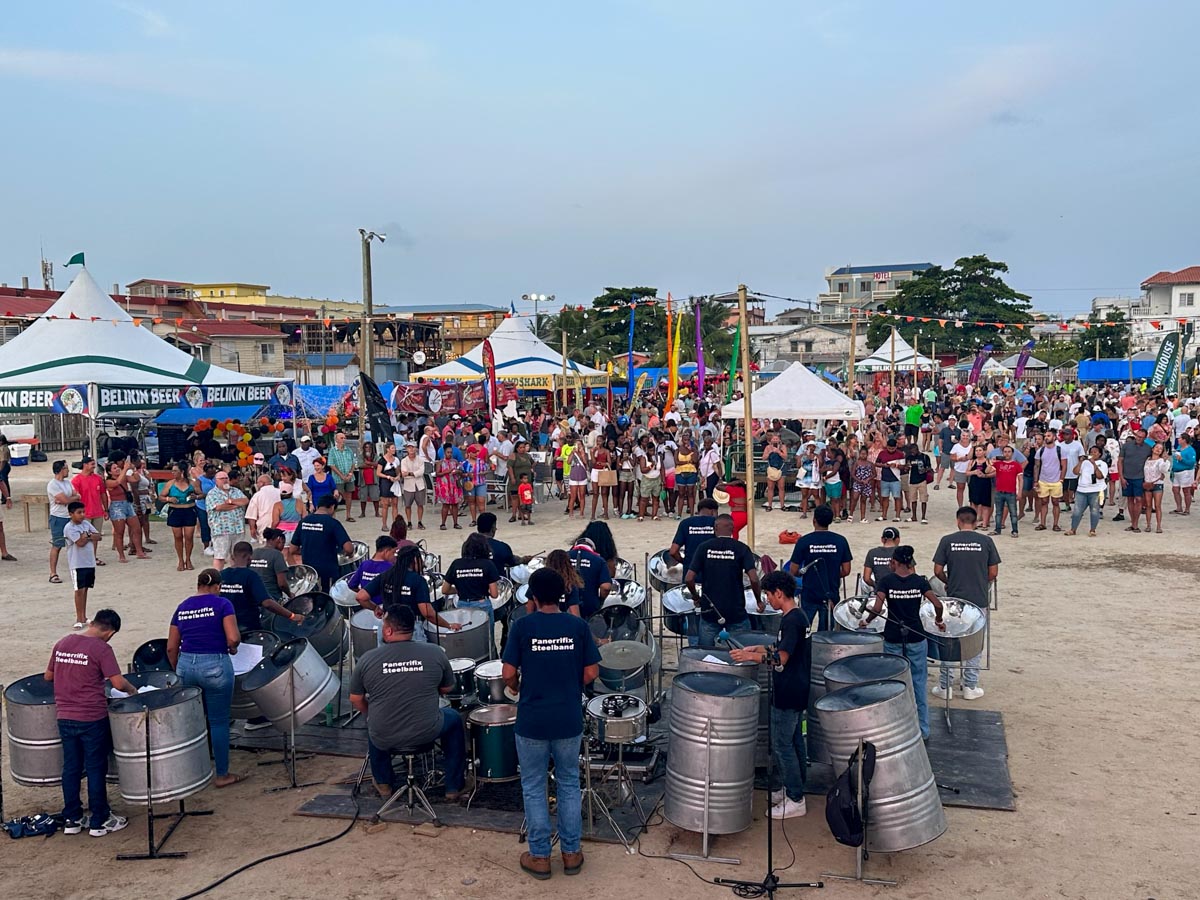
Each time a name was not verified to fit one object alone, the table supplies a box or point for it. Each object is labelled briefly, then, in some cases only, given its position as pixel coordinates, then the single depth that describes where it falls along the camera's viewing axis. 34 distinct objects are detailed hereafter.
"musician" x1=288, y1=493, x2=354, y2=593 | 10.42
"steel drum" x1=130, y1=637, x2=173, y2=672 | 7.45
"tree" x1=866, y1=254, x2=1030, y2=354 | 67.06
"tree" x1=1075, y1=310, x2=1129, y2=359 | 64.00
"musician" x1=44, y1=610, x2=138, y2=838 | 6.29
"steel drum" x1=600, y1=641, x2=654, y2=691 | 7.40
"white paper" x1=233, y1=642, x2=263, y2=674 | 7.44
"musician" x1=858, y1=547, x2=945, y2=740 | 7.43
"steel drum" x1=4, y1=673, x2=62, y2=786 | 6.52
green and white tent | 18.64
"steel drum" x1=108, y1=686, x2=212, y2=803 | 6.33
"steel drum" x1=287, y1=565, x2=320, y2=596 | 9.93
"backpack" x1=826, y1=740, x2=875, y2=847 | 5.57
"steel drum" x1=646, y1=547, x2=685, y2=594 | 9.86
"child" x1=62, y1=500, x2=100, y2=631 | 11.16
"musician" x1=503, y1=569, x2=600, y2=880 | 5.77
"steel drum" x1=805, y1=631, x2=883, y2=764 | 7.16
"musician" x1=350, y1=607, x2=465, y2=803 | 6.36
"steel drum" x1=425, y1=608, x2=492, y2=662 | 8.10
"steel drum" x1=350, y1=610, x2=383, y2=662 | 8.25
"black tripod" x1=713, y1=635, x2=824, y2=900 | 5.63
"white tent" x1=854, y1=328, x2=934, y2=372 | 39.62
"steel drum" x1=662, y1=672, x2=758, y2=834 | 6.02
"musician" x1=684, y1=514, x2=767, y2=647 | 8.10
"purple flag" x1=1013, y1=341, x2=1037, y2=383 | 36.90
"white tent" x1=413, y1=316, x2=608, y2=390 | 28.42
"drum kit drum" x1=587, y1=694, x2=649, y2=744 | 6.60
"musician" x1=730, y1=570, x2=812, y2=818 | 6.35
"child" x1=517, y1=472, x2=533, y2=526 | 17.71
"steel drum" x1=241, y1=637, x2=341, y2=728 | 7.15
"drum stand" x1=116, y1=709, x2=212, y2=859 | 6.17
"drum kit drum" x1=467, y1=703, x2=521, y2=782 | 6.76
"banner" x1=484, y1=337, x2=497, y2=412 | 24.47
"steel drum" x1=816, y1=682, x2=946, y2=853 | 5.73
